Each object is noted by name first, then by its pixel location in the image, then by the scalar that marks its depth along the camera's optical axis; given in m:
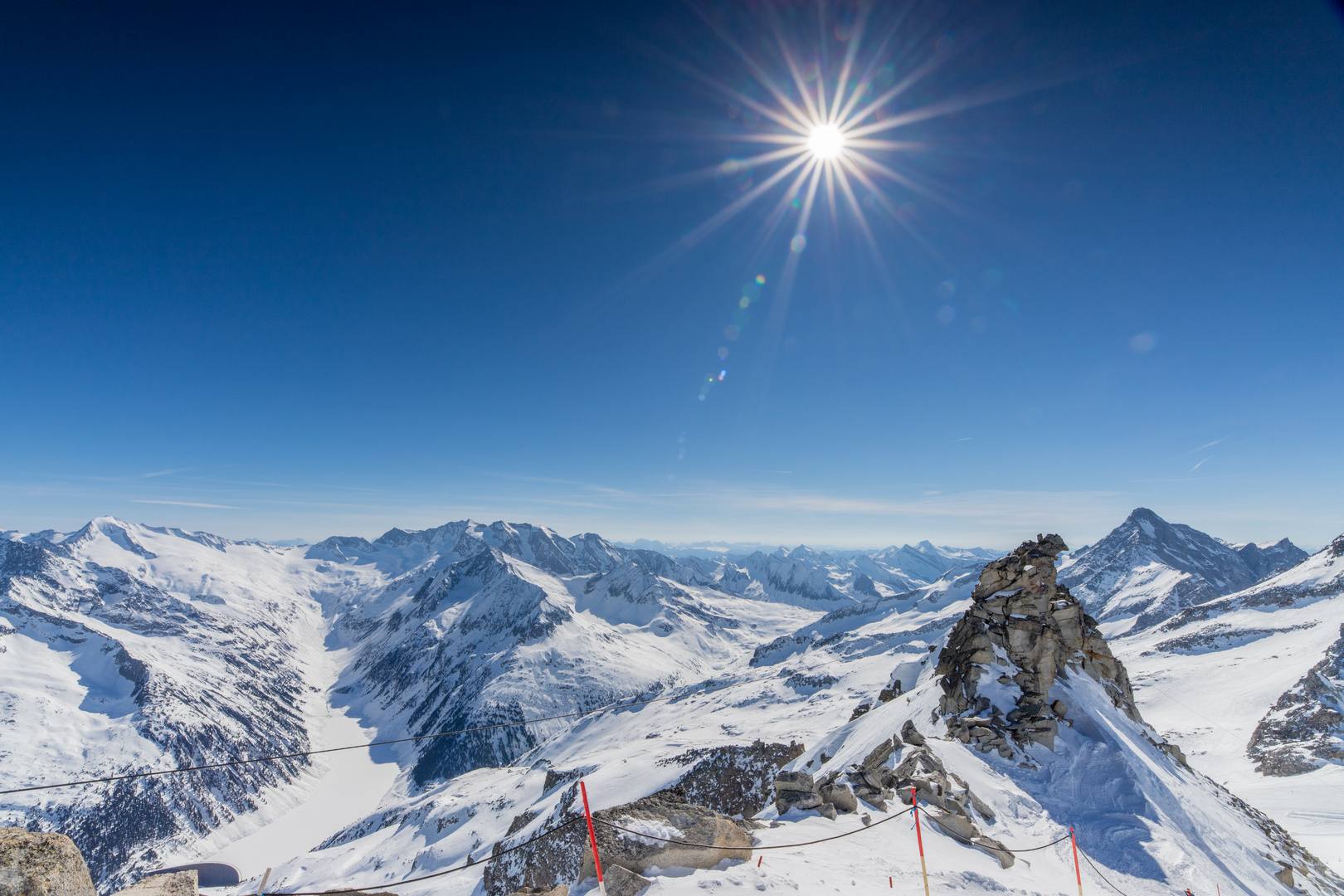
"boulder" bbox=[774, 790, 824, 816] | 24.45
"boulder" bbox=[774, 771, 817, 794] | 25.86
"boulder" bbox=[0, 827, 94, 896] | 9.64
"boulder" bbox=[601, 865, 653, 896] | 14.52
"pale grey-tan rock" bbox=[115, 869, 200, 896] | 11.85
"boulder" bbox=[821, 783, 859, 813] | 23.72
